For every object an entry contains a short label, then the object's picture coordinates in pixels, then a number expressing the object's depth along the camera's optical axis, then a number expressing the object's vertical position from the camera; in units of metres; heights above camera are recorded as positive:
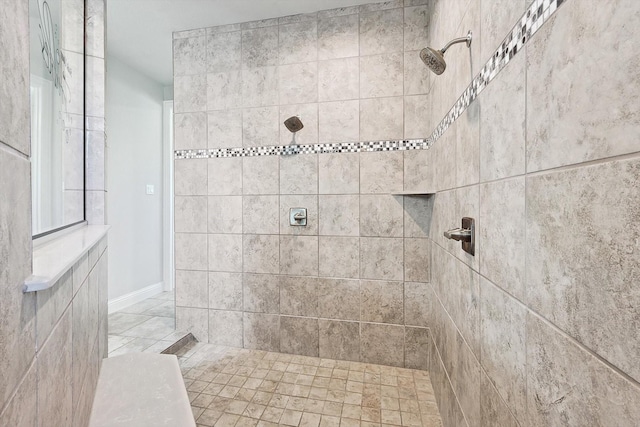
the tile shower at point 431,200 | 0.50 +0.05
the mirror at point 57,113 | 0.87 +0.39
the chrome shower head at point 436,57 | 1.20 +0.67
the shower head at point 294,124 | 2.24 +0.68
